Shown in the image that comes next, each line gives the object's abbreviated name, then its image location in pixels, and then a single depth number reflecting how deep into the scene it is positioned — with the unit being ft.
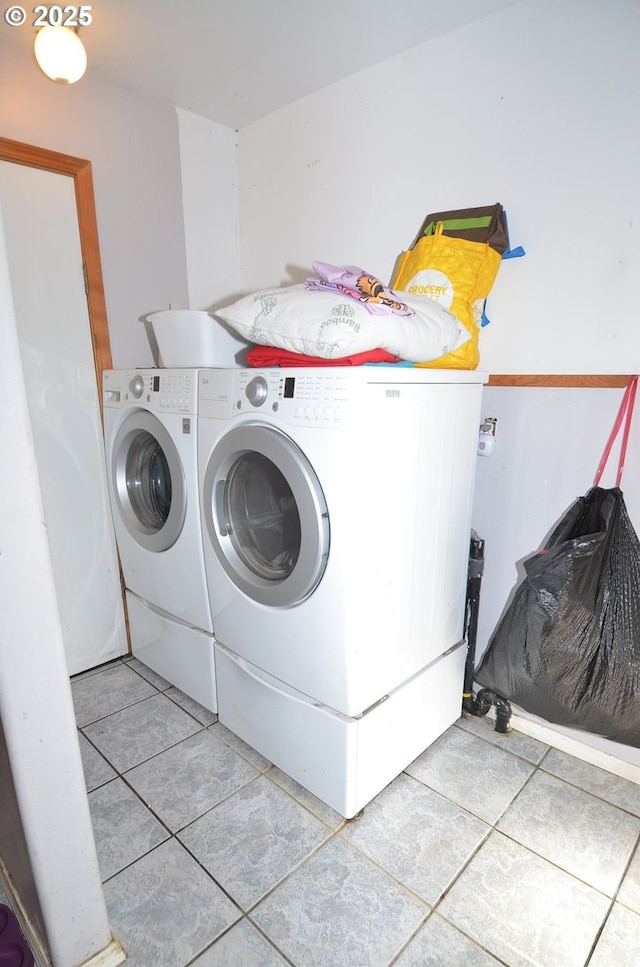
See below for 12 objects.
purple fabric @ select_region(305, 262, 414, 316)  4.14
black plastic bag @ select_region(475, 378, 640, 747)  4.34
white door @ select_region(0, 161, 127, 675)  5.99
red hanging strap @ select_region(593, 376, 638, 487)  4.60
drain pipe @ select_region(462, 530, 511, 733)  5.65
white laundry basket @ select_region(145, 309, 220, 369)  5.41
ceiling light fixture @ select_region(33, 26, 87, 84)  5.03
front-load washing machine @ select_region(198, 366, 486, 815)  4.00
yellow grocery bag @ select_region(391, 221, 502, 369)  5.04
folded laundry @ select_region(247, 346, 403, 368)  4.14
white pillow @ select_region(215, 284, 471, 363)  3.95
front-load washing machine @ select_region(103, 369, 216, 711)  5.39
